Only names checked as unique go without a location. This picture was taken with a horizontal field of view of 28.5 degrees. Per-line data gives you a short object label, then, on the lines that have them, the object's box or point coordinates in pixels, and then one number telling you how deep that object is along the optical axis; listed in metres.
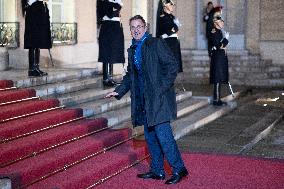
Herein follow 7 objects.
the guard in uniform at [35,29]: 9.78
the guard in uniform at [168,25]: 11.55
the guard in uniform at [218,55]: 11.37
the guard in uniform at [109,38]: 10.25
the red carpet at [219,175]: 6.43
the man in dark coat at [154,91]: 6.25
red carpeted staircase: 6.12
